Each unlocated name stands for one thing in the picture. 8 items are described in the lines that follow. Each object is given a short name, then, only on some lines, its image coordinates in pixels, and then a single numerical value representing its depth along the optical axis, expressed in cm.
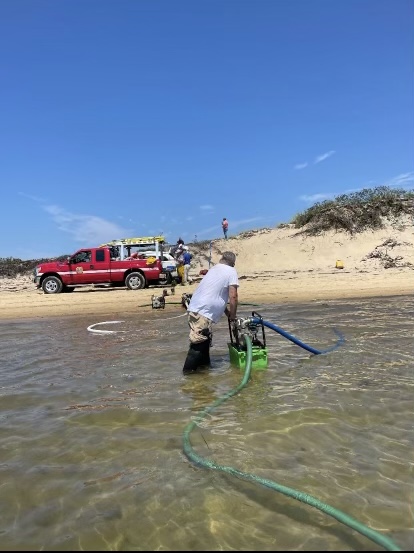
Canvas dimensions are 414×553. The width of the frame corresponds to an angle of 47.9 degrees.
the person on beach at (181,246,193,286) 2100
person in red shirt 3042
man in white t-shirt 666
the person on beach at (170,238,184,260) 2088
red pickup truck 2011
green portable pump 684
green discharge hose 265
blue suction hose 690
